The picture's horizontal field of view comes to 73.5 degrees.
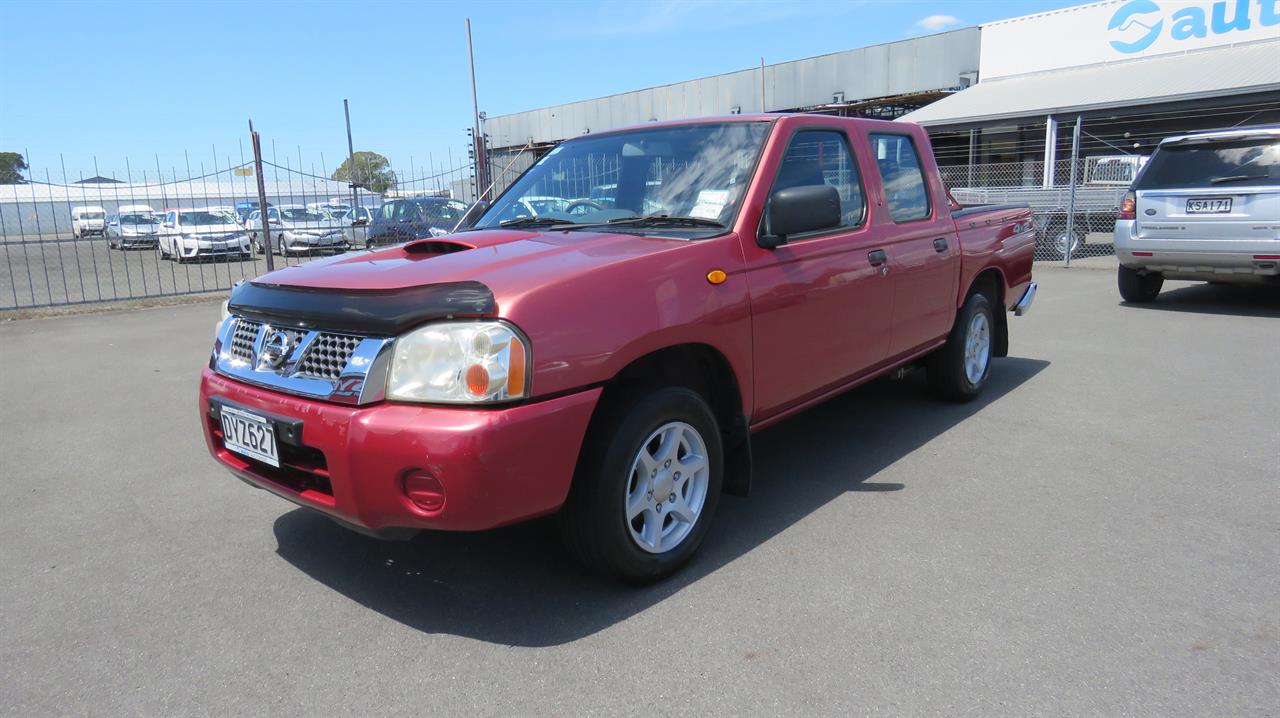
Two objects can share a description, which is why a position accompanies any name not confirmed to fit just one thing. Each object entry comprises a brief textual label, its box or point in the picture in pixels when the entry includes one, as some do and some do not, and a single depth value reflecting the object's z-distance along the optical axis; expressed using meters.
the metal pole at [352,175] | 16.70
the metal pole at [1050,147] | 18.92
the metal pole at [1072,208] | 13.52
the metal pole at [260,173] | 12.92
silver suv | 8.38
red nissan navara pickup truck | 2.70
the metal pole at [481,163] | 15.09
